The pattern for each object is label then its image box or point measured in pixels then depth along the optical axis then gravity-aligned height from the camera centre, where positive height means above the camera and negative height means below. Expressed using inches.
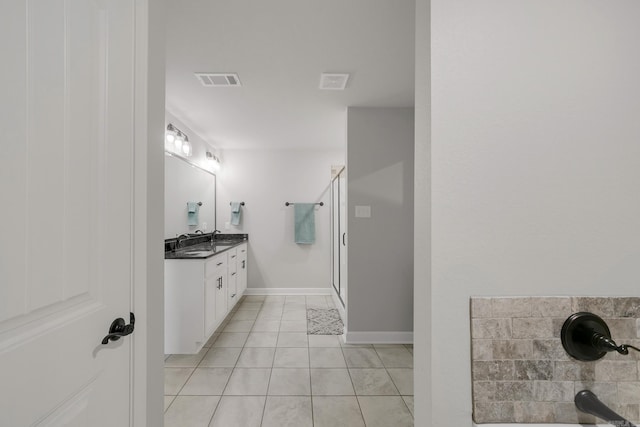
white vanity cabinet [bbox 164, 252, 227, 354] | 109.3 -31.2
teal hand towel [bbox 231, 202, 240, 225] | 197.2 +3.6
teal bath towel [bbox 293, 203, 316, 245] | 201.2 -5.1
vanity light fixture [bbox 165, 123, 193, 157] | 129.9 +34.9
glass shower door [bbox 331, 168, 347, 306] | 151.7 -9.0
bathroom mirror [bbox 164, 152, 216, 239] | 131.9 +12.4
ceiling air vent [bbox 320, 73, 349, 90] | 98.8 +46.6
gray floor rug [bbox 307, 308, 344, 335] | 136.4 -50.6
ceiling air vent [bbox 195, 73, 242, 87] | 98.0 +46.4
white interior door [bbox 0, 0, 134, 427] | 23.2 +0.9
